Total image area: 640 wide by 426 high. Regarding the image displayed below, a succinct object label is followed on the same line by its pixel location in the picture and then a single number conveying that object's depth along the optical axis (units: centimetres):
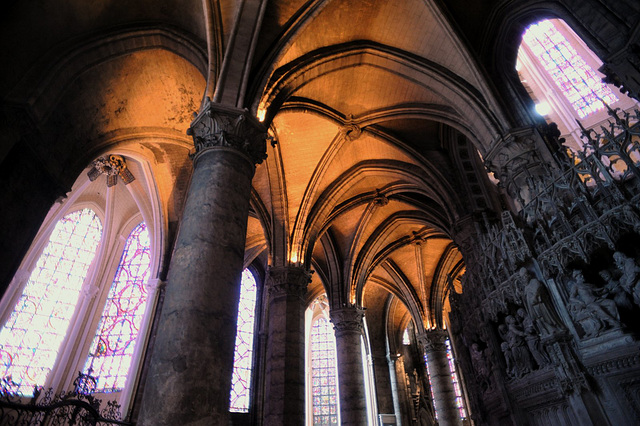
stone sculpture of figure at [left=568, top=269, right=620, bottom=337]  429
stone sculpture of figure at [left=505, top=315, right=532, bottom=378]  556
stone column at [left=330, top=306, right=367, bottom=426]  1099
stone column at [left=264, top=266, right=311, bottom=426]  802
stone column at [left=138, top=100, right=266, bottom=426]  324
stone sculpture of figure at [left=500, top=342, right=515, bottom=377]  590
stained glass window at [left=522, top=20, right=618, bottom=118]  1448
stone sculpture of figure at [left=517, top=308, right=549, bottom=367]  523
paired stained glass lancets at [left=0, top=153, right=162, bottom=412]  1055
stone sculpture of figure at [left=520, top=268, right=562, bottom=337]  493
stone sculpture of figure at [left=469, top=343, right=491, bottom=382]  661
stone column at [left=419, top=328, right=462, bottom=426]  1348
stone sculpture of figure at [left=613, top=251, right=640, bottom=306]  409
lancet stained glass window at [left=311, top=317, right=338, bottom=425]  1811
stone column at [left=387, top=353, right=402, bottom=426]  1677
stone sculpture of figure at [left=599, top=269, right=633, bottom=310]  428
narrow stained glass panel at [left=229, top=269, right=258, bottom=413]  1270
